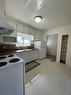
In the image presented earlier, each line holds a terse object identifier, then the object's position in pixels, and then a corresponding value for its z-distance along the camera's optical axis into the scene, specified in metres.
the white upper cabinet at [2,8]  0.97
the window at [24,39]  2.80
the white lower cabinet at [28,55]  2.44
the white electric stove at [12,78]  0.74
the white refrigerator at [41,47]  3.36
